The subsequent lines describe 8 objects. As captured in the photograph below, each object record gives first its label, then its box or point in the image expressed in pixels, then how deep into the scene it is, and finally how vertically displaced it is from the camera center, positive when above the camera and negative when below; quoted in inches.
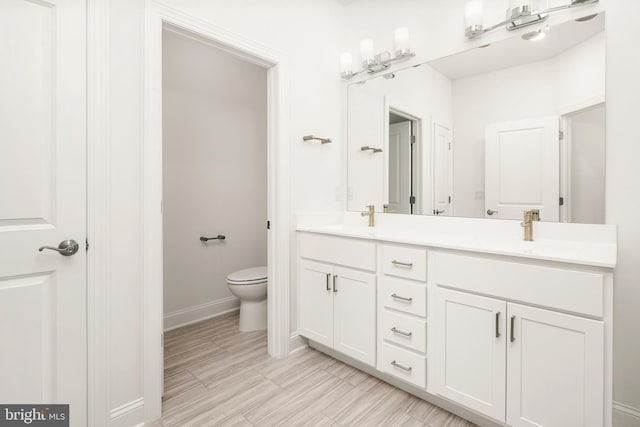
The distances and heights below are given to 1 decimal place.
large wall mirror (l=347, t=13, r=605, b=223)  62.6 +19.7
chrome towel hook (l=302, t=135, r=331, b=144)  89.3 +21.2
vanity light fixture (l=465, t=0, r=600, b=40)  62.9 +41.9
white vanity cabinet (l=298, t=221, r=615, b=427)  46.0 -20.5
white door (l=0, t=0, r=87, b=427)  47.2 +1.7
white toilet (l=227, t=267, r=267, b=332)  100.2 -27.8
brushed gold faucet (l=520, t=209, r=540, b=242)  65.5 -3.0
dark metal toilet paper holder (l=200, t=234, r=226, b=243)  112.9 -9.8
